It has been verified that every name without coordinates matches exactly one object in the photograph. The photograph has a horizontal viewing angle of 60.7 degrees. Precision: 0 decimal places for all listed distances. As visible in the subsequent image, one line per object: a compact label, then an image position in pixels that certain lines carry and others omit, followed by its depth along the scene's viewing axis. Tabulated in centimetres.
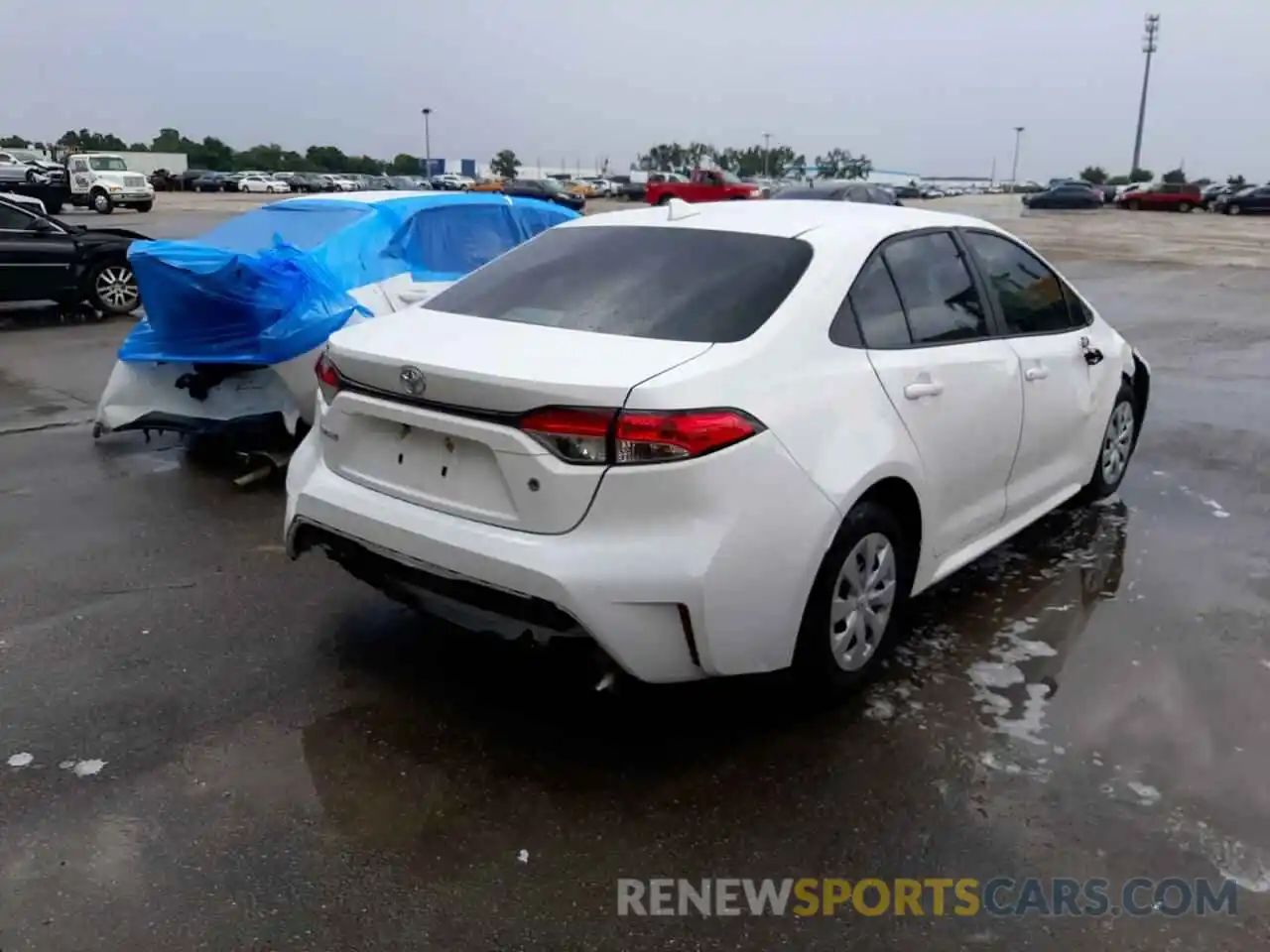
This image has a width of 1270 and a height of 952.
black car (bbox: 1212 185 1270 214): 4778
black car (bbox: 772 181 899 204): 2763
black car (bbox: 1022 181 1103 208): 5350
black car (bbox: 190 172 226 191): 6788
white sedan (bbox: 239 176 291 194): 6544
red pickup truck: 4025
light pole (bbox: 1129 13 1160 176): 8350
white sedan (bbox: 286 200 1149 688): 302
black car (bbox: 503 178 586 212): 4144
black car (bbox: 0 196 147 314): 1198
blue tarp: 599
